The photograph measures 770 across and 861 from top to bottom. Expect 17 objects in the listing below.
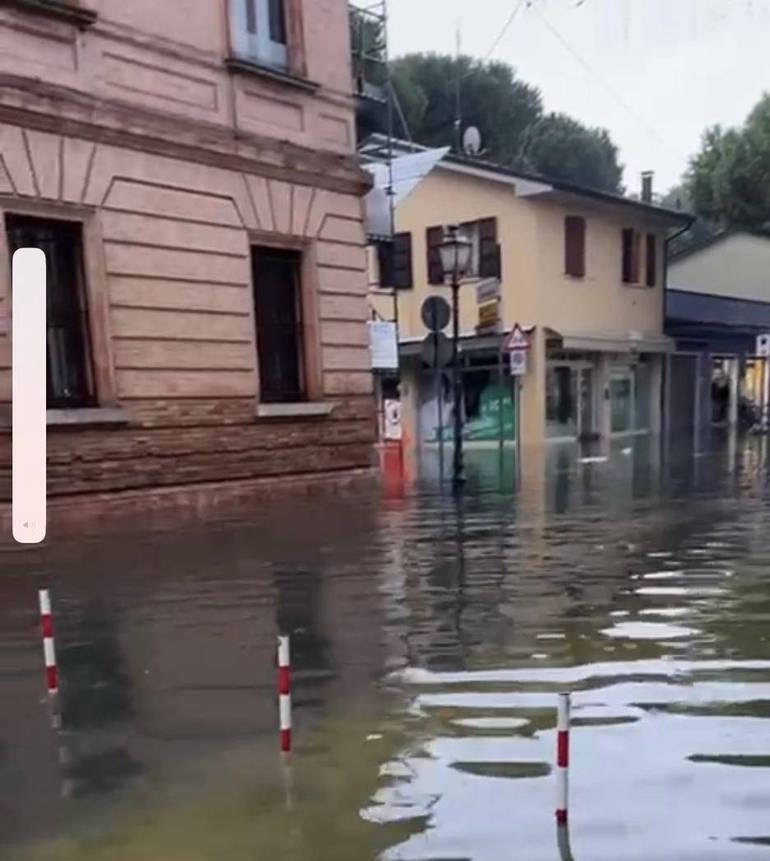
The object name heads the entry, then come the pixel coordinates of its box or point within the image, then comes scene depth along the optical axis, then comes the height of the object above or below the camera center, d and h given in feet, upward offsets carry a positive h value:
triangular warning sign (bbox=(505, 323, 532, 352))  65.21 +1.20
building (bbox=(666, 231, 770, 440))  114.83 +2.82
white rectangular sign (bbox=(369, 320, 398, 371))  59.62 +1.12
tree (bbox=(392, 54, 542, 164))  142.82 +38.05
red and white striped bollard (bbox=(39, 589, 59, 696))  18.45 -4.82
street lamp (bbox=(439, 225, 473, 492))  55.72 +5.10
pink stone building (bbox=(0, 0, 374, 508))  37.91 +5.64
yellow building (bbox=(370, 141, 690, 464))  94.32 +5.69
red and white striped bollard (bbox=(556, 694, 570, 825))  12.45 -4.79
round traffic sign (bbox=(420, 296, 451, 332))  55.01 +2.64
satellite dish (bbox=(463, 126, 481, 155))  110.42 +23.43
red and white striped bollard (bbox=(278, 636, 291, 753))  15.31 -4.78
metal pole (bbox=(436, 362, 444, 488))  67.13 -4.10
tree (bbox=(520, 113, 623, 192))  164.45 +33.24
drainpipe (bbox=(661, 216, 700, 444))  111.14 -4.14
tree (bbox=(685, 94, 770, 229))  135.33 +23.81
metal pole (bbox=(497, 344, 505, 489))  95.83 -2.91
